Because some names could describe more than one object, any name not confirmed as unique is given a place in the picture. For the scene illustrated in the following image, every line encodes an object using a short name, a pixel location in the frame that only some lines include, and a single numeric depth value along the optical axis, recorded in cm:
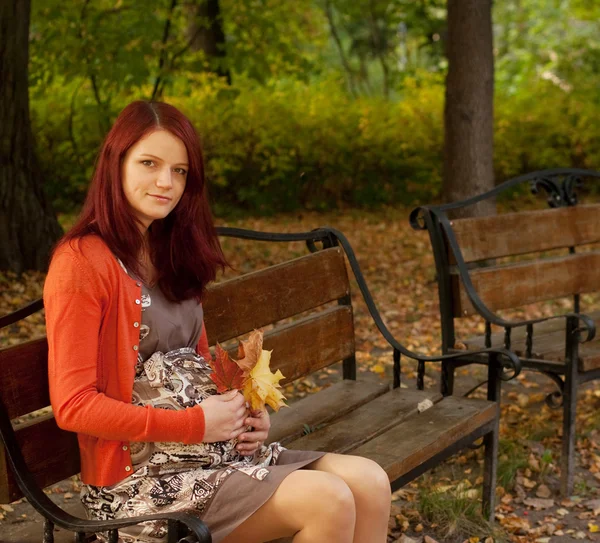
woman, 216
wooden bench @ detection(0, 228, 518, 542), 231
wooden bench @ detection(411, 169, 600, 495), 399
